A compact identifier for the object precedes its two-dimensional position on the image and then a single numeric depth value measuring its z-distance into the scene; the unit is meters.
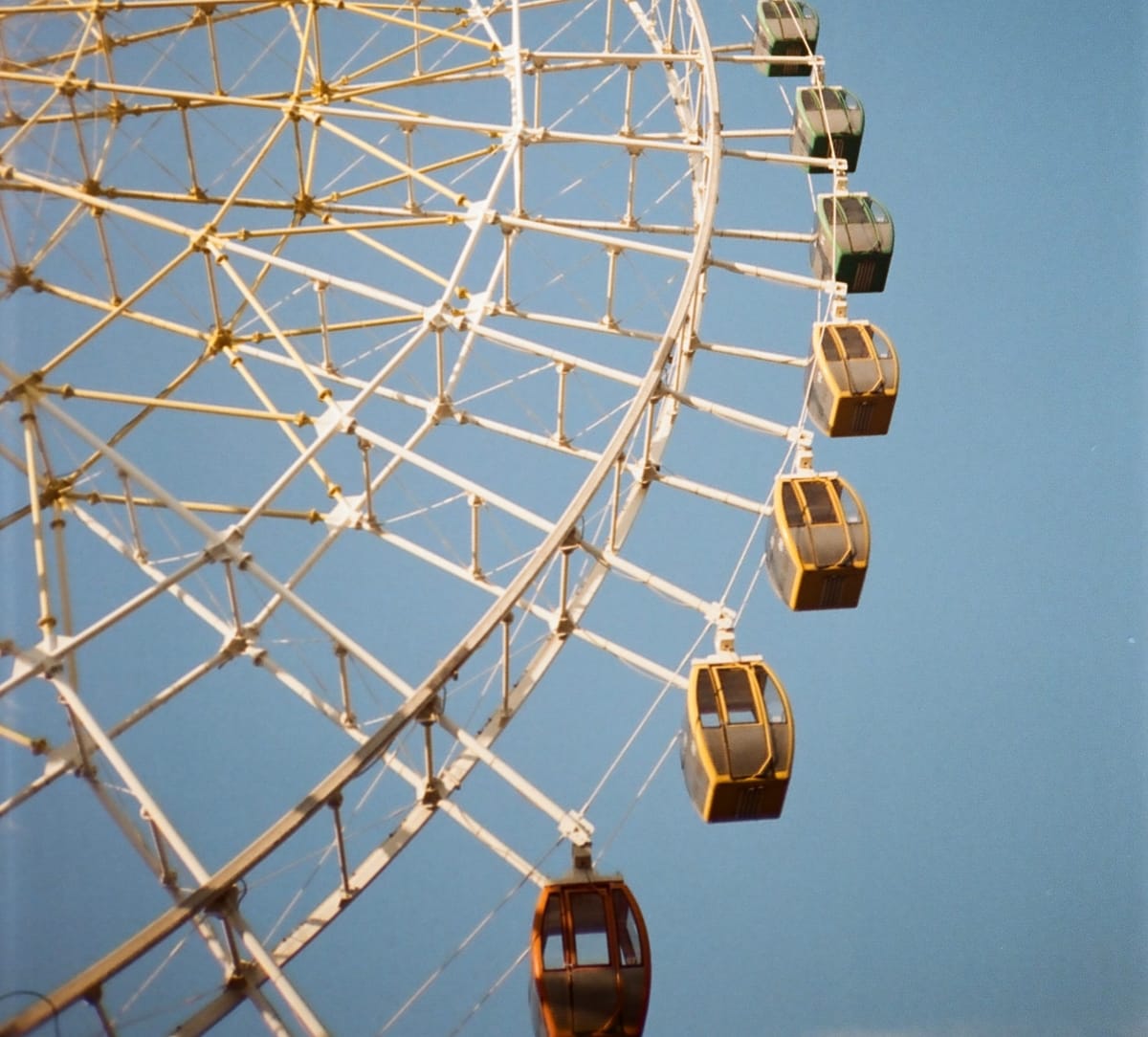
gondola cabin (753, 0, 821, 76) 34.84
